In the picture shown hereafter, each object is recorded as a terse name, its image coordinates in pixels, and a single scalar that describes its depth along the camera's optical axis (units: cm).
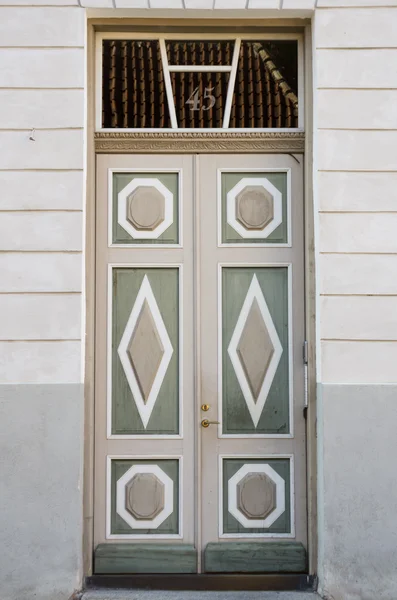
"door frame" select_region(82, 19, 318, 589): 513
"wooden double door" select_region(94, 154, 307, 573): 522
